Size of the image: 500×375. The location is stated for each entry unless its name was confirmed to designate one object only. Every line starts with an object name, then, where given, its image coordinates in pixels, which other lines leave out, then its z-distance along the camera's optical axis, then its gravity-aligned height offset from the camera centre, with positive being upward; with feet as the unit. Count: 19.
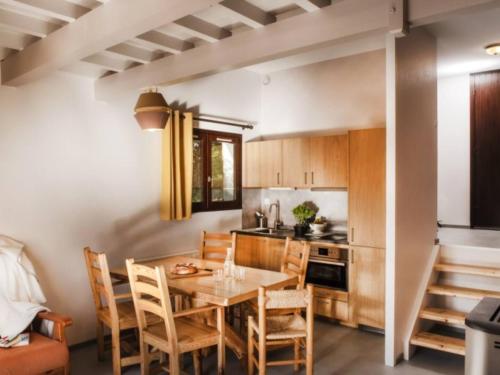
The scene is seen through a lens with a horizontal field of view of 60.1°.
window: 17.02 +0.70
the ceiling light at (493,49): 15.02 +4.84
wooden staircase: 12.19 -3.80
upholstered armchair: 9.29 -3.67
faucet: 19.25 -1.26
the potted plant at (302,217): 16.90 -1.20
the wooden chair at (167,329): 9.41 -3.42
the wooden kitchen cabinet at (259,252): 16.75 -2.59
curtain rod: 16.92 +2.74
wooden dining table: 9.90 -2.44
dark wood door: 18.71 +1.58
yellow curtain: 15.35 +0.72
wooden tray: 11.71 -2.40
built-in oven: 15.24 -2.90
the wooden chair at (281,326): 9.13 -3.33
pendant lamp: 10.97 +1.96
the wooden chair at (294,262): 12.49 -2.26
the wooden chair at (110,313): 10.81 -3.38
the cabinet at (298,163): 15.87 +0.97
